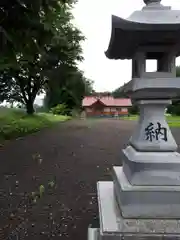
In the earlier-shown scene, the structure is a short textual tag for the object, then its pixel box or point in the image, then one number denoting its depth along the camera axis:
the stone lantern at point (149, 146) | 1.44
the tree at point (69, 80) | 12.09
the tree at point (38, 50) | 4.48
